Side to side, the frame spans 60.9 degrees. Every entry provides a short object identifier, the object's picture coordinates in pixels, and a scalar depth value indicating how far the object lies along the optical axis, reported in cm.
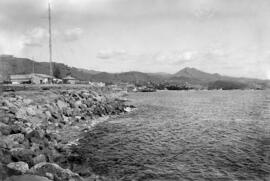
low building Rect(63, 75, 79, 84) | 9061
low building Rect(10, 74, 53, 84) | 7294
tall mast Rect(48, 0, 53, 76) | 6085
